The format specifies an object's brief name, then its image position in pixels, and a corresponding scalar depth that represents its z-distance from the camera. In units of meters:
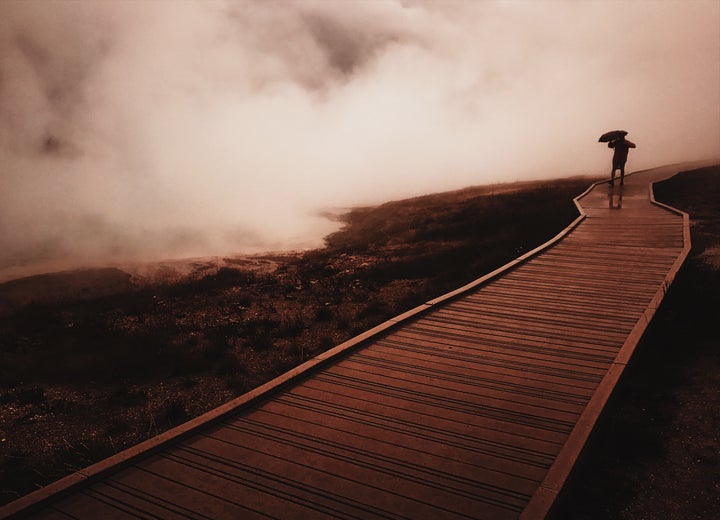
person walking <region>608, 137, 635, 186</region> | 19.93
